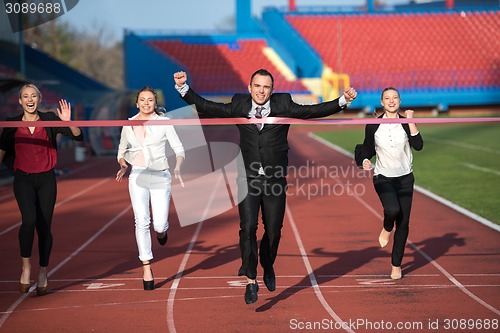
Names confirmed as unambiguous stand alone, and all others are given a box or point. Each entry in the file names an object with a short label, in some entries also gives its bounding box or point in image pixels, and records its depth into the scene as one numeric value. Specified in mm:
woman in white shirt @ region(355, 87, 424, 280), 17766
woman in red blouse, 16609
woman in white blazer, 17172
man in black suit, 15047
